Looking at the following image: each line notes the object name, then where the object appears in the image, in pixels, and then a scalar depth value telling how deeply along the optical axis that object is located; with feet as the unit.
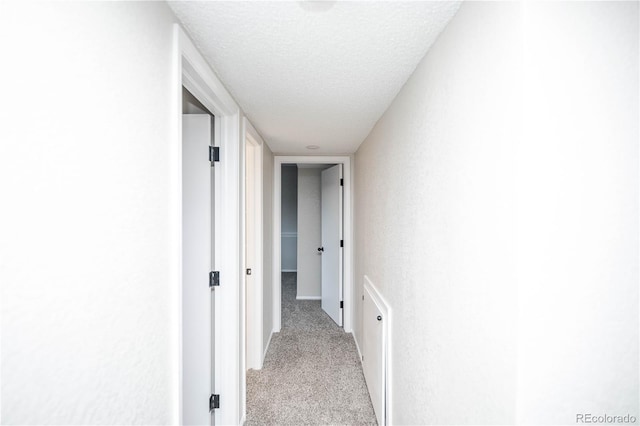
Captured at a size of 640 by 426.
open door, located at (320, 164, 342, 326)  12.28
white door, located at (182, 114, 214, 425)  6.01
